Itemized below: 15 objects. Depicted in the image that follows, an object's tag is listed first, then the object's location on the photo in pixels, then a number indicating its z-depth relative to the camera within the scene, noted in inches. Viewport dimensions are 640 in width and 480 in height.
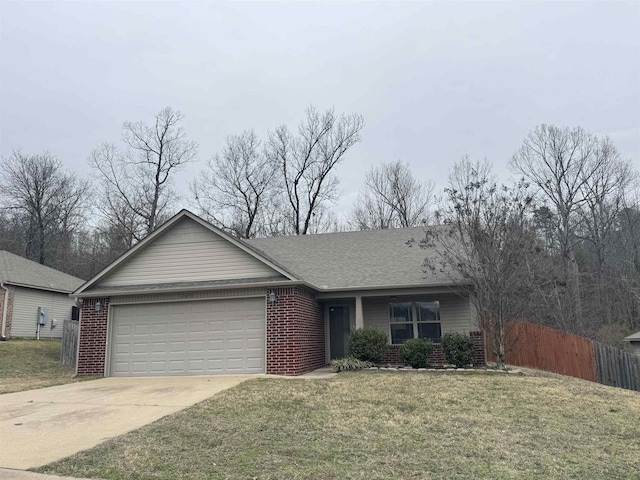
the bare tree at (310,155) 1402.6
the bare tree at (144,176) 1465.3
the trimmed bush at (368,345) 559.5
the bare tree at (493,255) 511.8
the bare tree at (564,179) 1243.2
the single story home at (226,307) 534.6
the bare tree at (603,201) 1252.5
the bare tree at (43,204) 1512.1
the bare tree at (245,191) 1424.7
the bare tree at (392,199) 1369.3
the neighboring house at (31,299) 882.1
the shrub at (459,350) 534.6
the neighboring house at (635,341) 791.1
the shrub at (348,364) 538.0
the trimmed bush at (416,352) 548.7
